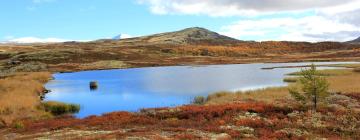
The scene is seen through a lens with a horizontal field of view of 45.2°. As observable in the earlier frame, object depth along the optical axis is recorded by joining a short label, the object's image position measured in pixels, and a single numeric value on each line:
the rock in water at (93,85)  85.04
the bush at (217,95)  56.44
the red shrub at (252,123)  30.67
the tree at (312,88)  39.41
